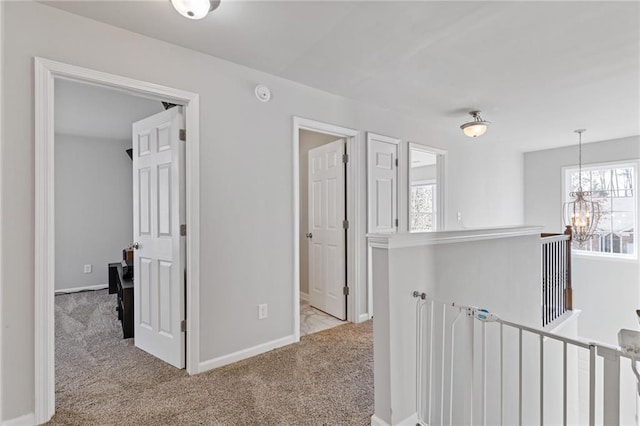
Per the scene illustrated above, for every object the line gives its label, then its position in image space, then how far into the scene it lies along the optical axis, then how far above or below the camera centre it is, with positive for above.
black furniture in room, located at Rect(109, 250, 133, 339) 2.99 -0.81
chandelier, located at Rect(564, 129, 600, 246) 5.16 -0.10
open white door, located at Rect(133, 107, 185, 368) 2.35 -0.18
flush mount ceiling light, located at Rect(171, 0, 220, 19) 1.62 +1.09
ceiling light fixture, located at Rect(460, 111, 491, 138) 3.64 +1.00
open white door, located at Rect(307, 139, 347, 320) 3.50 -0.20
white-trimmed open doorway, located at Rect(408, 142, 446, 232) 6.73 +0.50
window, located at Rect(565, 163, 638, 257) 4.92 +0.08
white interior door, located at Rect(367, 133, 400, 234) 3.47 +0.34
